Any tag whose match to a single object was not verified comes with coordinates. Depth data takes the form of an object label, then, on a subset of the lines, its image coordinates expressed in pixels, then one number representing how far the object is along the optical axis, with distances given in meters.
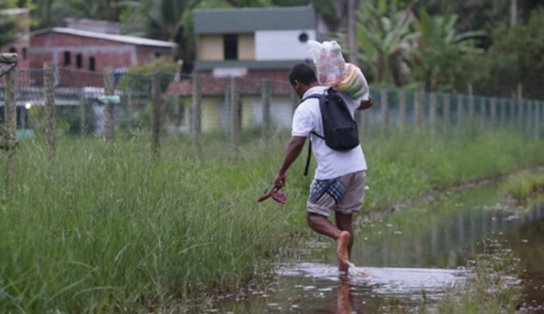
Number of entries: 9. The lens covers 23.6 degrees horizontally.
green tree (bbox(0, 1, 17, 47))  50.53
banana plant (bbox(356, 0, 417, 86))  51.78
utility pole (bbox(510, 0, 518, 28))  52.72
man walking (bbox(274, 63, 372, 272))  10.90
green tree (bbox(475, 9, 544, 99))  47.72
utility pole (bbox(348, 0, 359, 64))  39.03
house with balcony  64.50
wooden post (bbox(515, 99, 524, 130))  40.99
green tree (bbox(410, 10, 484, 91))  47.12
